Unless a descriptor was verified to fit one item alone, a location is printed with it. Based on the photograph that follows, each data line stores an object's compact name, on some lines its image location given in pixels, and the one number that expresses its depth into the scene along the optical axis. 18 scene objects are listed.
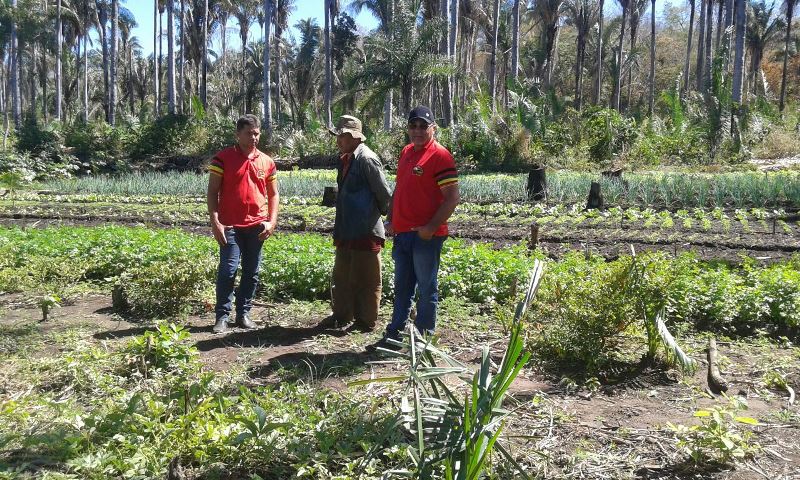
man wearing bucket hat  5.54
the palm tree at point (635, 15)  44.79
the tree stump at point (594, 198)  13.15
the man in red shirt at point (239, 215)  5.58
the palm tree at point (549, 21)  36.80
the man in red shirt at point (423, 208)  4.88
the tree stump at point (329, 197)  15.06
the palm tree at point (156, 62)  44.22
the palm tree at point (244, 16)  45.94
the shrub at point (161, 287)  6.02
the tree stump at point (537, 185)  14.87
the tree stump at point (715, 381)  4.16
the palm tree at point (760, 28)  49.09
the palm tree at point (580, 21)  40.41
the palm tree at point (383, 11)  31.24
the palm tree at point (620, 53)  35.60
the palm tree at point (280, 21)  40.59
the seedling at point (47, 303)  5.61
